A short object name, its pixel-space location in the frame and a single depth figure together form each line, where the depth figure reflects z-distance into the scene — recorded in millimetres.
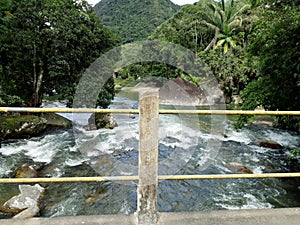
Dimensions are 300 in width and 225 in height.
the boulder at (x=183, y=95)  14790
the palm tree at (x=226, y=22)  18328
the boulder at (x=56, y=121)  9289
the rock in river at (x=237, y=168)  5316
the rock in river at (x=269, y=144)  6996
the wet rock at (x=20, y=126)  7453
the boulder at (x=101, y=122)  9633
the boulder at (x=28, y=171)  4926
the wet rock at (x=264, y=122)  9797
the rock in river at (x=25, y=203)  3593
